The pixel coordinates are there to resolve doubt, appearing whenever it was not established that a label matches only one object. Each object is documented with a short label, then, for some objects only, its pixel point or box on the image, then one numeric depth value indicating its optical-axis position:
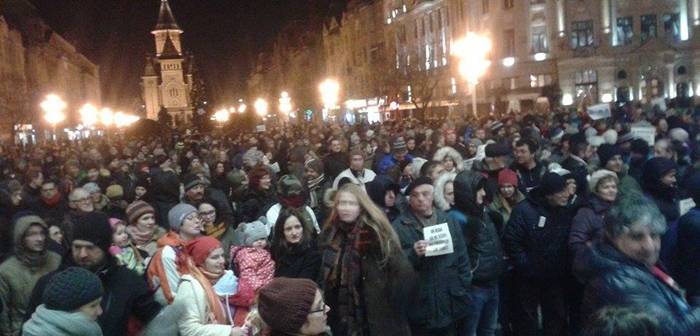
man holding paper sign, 6.11
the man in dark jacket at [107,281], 4.80
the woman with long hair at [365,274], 5.68
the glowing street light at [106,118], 65.19
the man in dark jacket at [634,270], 3.43
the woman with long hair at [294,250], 6.27
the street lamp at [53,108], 30.91
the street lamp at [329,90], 48.47
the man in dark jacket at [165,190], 9.41
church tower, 153.12
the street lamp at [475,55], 25.50
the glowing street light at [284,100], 51.81
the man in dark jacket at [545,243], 7.07
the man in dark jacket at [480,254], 6.93
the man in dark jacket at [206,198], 7.96
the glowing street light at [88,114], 52.78
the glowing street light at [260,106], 50.08
